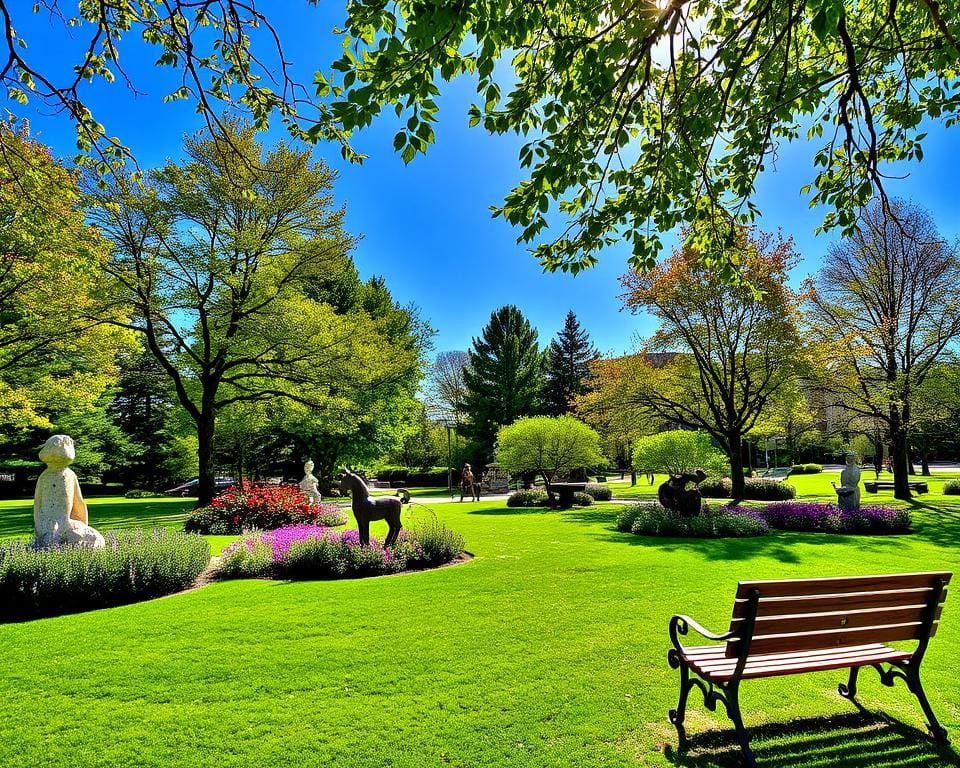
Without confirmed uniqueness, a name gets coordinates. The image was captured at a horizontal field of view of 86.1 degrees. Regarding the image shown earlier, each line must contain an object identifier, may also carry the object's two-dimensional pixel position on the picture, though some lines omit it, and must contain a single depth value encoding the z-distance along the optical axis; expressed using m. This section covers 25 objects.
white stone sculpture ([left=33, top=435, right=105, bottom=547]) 8.34
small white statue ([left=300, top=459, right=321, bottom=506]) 19.12
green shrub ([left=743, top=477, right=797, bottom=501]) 23.34
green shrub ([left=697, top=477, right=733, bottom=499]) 26.03
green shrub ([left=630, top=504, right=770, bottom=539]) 12.99
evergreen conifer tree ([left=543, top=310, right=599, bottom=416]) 50.00
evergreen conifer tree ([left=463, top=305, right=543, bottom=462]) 43.44
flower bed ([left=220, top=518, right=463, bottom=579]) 9.06
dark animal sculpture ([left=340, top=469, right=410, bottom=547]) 9.77
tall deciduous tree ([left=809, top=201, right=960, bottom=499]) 21.17
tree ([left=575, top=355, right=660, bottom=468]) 21.56
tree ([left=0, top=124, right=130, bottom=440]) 15.08
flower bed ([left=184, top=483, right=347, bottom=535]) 14.77
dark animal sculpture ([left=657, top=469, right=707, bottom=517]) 14.46
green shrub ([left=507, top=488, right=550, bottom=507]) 22.98
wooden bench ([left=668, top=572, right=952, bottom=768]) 3.39
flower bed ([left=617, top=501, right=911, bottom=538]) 13.09
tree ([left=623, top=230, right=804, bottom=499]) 19.84
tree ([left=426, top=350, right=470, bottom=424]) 51.06
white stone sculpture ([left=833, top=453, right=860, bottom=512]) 14.73
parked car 32.97
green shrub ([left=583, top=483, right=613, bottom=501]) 25.55
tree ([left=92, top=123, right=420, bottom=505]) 17.78
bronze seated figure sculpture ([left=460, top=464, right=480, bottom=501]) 27.66
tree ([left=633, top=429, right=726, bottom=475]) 24.47
